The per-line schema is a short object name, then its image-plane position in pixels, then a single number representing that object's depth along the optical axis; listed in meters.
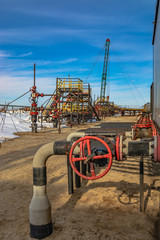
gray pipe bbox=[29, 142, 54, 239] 3.52
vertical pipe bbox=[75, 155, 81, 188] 5.69
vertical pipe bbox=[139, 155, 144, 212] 4.37
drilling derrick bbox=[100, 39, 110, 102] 77.44
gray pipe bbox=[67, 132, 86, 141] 5.04
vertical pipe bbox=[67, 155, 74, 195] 5.28
